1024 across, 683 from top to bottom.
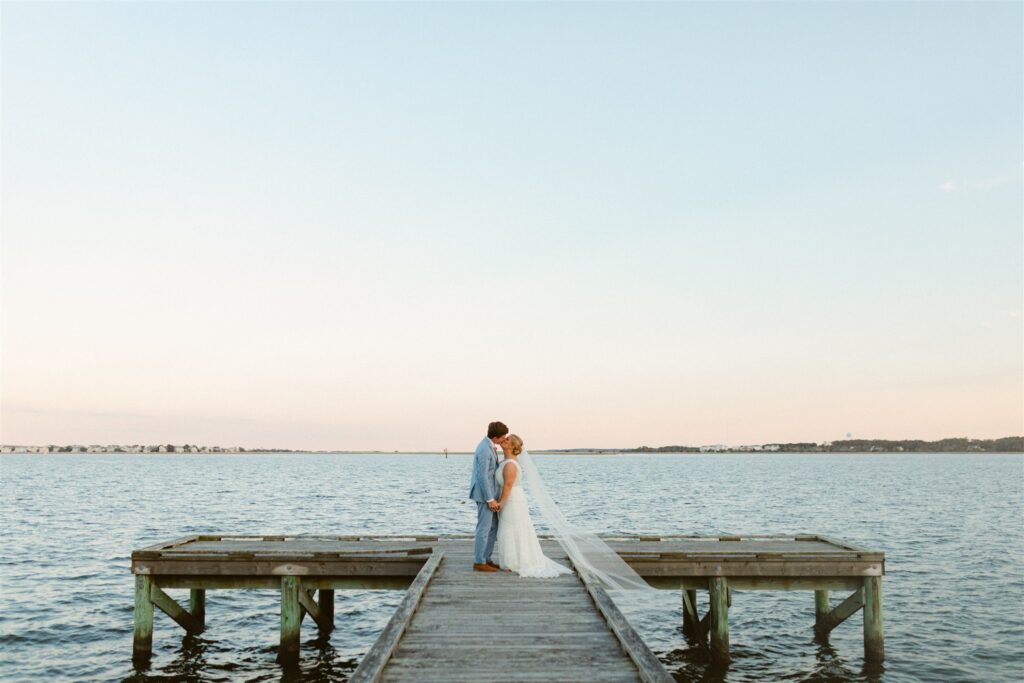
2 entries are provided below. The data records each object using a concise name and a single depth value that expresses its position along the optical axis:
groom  12.28
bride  12.38
